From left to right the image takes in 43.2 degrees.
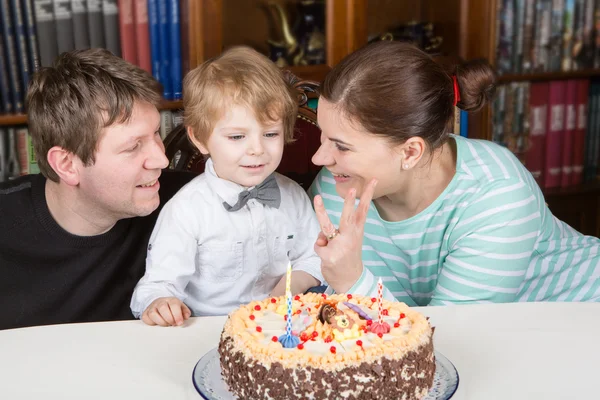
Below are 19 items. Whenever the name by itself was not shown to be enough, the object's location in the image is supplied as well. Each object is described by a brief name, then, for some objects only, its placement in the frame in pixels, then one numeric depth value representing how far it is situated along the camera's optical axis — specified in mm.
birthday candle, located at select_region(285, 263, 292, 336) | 1092
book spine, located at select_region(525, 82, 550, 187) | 3206
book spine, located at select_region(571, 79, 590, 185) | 3271
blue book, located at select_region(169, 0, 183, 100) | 2508
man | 1675
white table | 1126
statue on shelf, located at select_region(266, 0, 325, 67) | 2727
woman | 1627
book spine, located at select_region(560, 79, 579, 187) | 3254
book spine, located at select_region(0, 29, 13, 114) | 2332
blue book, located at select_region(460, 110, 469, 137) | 2926
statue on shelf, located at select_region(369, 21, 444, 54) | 2891
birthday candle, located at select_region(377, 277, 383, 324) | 1133
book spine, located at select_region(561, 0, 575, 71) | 3171
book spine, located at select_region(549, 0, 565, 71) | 3143
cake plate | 1068
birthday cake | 1023
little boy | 1676
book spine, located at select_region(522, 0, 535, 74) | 3098
